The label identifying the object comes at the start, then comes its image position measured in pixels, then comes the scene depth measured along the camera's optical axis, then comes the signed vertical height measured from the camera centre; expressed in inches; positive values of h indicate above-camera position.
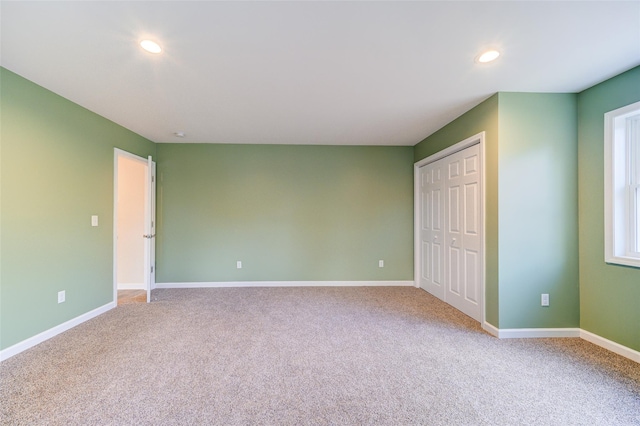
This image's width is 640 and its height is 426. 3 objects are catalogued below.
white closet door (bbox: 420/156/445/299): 152.0 -8.7
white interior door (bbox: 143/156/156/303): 150.2 -6.6
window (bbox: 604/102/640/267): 89.4 +9.2
